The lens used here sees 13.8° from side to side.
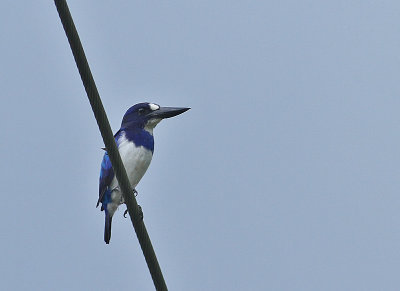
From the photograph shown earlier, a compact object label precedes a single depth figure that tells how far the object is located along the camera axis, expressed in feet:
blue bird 43.91
